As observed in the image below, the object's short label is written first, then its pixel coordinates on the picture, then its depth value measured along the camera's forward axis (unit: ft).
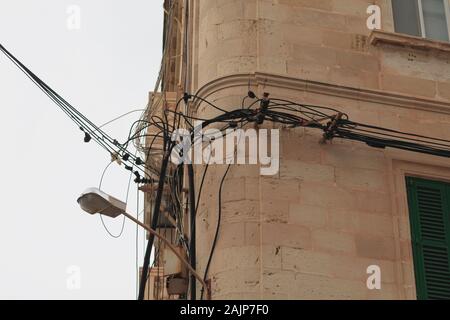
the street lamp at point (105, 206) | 36.06
